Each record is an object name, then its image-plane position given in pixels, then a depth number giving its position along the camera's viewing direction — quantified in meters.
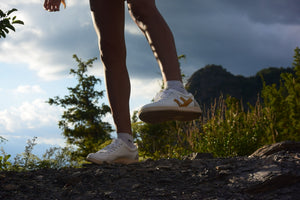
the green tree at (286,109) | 6.45
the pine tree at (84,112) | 12.09
